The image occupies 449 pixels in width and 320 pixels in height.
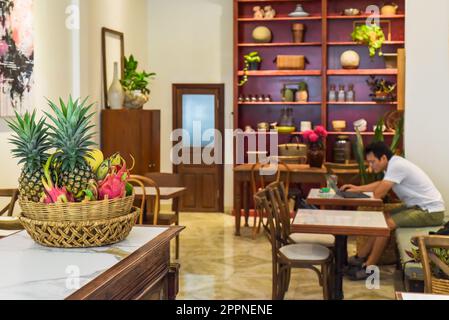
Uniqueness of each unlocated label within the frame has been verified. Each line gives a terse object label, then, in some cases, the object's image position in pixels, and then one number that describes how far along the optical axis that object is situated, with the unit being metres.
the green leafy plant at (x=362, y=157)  6.81
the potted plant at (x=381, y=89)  9.23
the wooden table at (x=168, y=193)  6.15
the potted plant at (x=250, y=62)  9.52
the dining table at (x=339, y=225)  4.38
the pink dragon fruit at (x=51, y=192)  2.04
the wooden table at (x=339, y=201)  5.61
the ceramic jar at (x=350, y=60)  9.20
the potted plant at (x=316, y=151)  7.89
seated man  5.79
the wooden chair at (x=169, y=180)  6.94
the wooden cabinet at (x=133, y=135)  7.41
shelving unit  9.30
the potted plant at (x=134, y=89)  7.88
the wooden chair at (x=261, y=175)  8.00
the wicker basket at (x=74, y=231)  2.02
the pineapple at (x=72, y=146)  2.04
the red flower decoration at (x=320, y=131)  7.84
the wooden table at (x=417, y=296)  2.11
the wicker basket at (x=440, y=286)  3.04
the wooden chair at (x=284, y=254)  4.73
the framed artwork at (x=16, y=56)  5.43
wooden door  9.95
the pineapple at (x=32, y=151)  2.05
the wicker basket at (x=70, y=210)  2.01
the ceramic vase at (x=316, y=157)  8.09
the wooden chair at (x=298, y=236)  5.22
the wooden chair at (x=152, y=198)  5.81
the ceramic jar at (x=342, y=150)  9.27
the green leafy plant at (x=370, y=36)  8.82
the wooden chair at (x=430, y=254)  2.92
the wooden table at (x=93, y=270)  1.66
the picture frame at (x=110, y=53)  7.83
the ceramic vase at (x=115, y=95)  7.73
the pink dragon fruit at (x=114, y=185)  2.12
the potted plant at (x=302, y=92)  9.45
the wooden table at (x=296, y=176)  7.91
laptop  5.71
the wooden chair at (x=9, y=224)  4.12
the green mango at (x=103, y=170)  2.19
